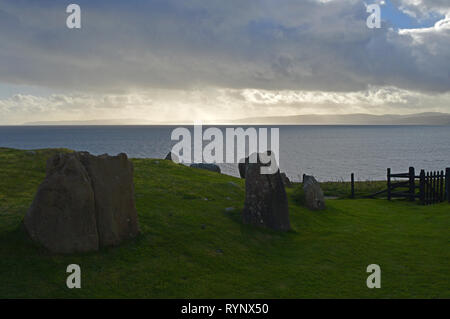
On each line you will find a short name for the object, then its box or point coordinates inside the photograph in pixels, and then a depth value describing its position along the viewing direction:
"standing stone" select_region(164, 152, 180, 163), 40.72
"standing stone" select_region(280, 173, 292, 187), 34.78
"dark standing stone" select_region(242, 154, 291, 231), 17.23
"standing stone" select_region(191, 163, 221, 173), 37.06
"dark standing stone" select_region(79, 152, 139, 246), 13.06
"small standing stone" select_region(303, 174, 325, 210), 23.30
